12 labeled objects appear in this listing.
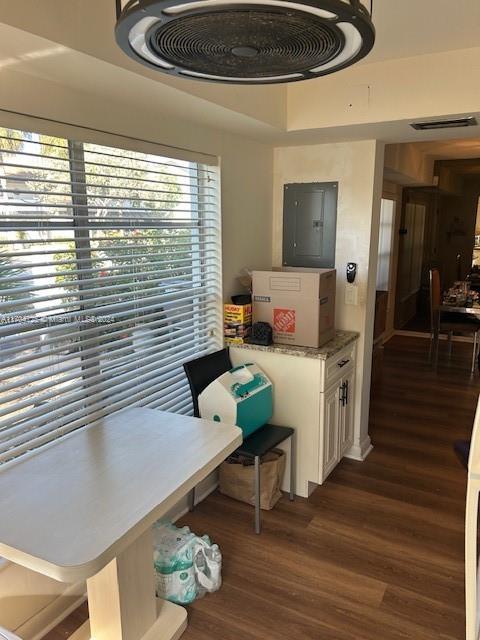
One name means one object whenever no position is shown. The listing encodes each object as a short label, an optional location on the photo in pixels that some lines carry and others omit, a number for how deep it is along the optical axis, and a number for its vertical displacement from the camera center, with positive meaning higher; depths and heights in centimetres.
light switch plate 324 -45
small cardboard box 296 -58
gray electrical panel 326 +1
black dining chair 256 -115
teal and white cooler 255 -91
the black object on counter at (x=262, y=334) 290 -64
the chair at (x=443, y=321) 540 -106
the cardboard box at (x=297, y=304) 279 -45
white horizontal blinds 179 -23
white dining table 134 -85
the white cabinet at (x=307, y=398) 280 -100
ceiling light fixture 77 +34
